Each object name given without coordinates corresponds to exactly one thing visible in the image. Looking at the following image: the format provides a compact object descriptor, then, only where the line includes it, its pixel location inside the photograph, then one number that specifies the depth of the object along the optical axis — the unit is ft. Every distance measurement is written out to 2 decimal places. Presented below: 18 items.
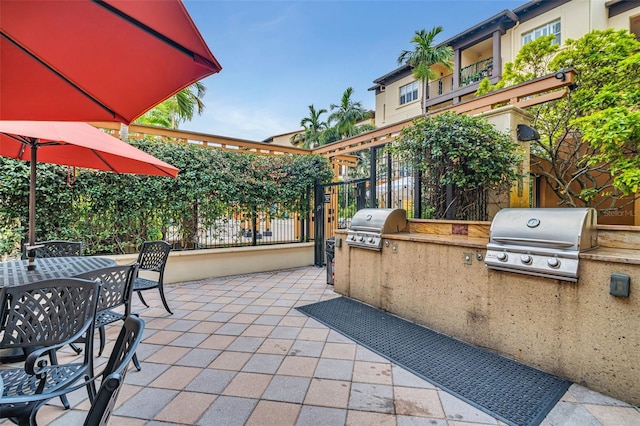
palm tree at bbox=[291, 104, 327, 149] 77.20
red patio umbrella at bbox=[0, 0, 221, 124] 4.75
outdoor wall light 12.62
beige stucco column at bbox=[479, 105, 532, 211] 13.24
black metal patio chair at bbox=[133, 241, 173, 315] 12.72
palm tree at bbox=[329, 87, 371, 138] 69.41
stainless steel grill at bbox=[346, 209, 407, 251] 13.26
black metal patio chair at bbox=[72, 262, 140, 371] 7.20
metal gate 21.76
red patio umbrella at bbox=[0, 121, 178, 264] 8.59
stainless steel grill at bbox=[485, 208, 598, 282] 7.71
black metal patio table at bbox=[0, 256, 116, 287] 7.24
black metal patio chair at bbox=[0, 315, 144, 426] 2.57
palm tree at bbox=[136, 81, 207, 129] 30.58
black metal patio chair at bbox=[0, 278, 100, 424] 5.44
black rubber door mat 6.88
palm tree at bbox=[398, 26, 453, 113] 49.03
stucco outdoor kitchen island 7.00
